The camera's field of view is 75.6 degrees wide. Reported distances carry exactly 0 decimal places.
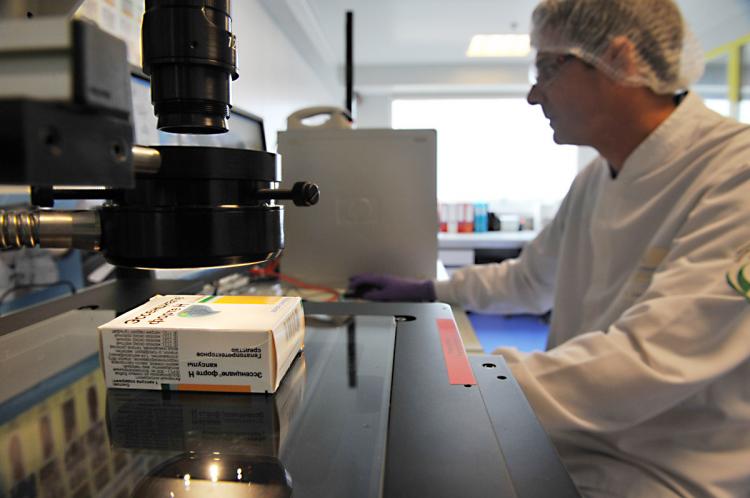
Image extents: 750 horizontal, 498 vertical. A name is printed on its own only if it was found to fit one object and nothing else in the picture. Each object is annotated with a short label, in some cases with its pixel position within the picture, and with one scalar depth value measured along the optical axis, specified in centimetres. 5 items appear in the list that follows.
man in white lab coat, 68
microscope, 22
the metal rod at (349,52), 170
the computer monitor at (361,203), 123
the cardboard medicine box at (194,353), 39
